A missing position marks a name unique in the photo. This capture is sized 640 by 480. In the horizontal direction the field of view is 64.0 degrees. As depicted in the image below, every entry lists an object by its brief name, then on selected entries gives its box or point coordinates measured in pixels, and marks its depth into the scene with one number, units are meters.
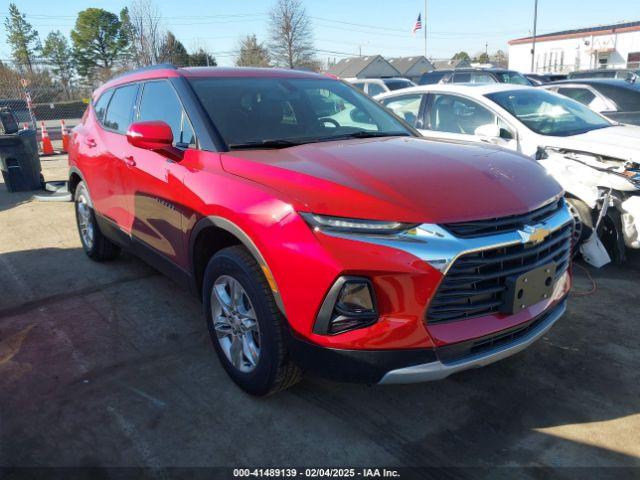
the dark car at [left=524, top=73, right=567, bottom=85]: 18.01
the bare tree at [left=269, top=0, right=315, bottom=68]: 44.97
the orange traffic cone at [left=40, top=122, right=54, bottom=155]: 14.25
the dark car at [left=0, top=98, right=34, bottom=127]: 18.47
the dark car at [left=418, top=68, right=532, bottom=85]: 14.70
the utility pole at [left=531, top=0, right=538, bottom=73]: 33.11
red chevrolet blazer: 2.23
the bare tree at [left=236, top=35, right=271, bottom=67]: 49.50
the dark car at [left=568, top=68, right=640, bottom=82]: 16.16
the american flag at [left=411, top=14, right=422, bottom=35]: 39.66
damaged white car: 4.72
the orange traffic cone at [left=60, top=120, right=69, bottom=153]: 13.89
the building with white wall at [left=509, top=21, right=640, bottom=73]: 49.00
